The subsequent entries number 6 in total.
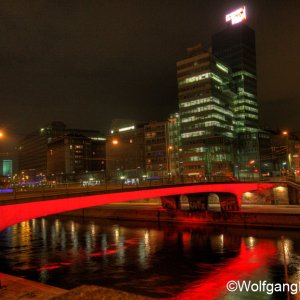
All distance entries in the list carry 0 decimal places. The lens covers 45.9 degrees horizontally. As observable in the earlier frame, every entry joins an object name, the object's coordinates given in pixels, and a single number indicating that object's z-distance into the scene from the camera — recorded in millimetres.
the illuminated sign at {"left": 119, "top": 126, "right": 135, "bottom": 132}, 187850
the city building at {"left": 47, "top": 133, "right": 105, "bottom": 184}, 183750
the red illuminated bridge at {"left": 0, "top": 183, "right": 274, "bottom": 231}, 25156
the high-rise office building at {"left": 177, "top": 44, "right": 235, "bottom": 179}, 142750
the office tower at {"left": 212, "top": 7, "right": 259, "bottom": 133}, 176750
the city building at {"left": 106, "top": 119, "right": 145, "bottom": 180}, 175000
